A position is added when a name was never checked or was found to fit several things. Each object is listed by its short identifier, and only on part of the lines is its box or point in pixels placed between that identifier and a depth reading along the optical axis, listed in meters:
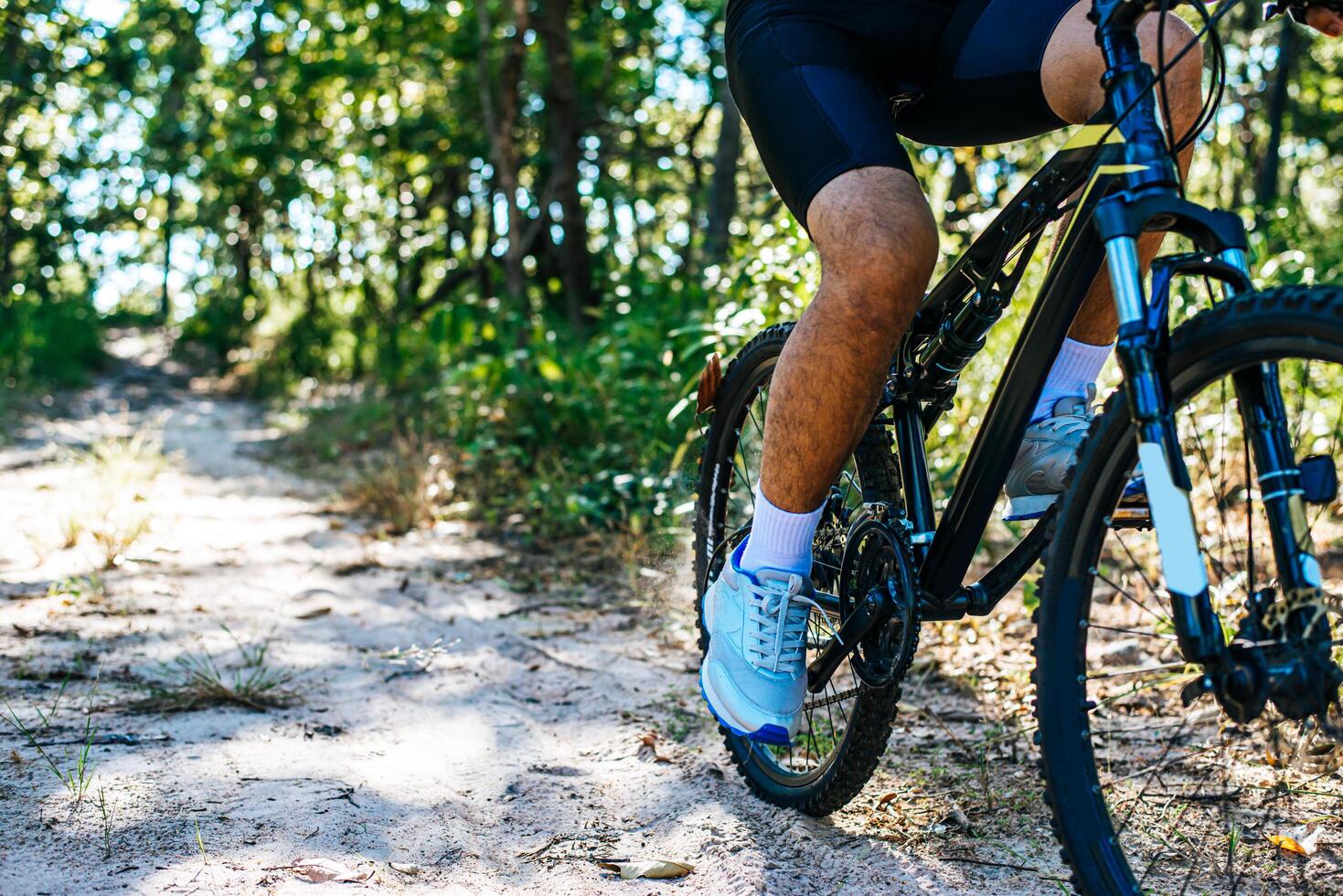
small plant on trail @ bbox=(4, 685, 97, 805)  1.93
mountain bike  1.26
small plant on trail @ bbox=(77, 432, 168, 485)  4.93
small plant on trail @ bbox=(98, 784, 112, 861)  1.74
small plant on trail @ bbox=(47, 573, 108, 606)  3.36
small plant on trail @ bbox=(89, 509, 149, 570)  3.87
